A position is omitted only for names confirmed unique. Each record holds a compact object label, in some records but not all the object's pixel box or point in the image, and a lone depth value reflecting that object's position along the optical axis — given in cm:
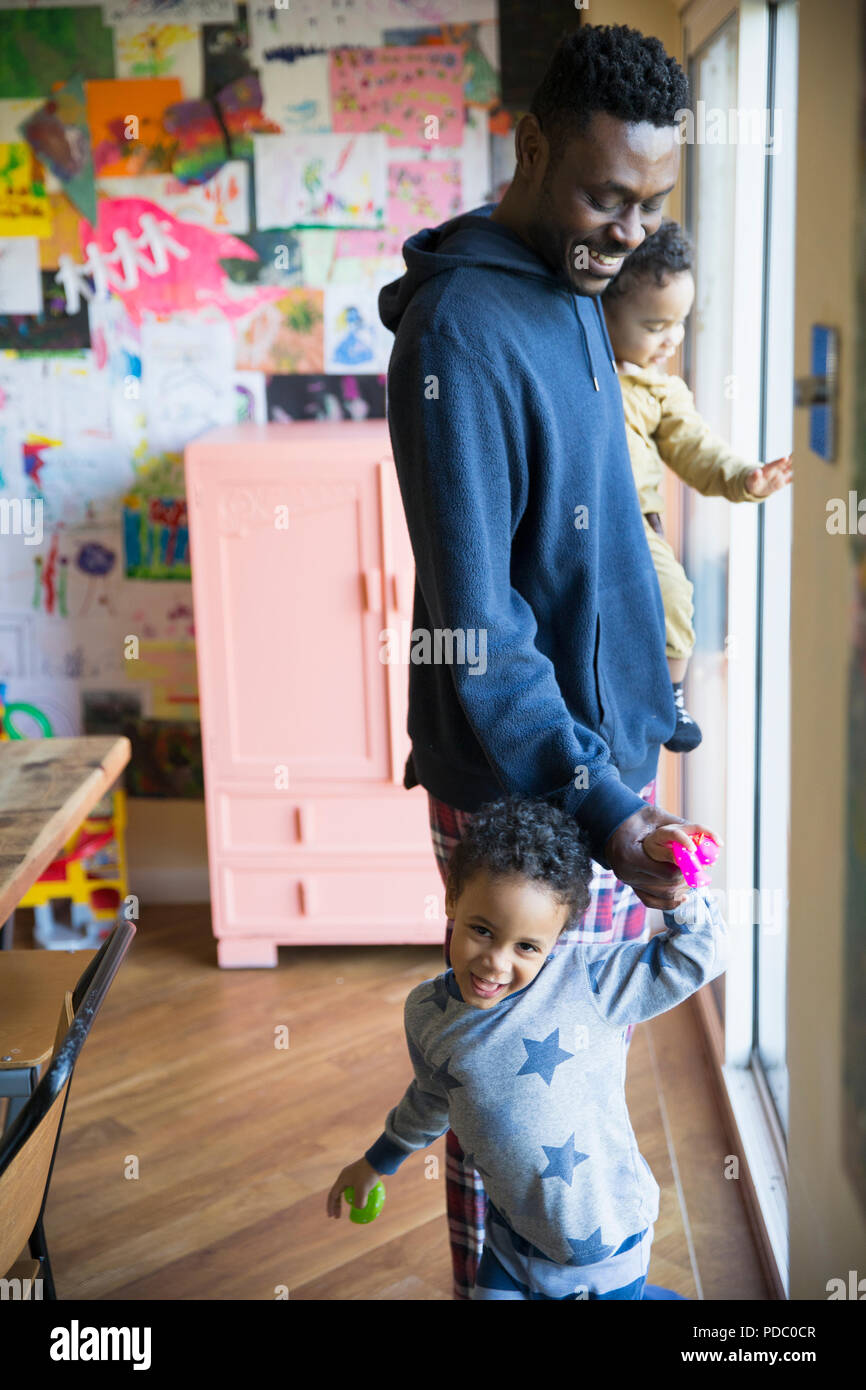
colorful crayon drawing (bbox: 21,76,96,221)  332
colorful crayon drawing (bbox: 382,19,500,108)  323
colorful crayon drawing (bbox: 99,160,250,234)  334
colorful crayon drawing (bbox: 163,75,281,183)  330
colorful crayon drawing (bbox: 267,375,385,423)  343
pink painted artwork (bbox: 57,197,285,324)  336
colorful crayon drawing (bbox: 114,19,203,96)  327
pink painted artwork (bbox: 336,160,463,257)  331
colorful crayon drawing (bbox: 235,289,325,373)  339
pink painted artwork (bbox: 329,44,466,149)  326
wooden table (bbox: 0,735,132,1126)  180
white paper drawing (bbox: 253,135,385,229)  331
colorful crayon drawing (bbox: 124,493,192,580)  352
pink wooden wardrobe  304
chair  128
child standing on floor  129
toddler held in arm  173
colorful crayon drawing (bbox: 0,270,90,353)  342
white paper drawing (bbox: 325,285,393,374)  338
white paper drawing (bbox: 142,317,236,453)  341
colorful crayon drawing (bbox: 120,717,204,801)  365
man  116
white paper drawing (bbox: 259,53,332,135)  328
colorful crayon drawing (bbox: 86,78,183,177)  330
